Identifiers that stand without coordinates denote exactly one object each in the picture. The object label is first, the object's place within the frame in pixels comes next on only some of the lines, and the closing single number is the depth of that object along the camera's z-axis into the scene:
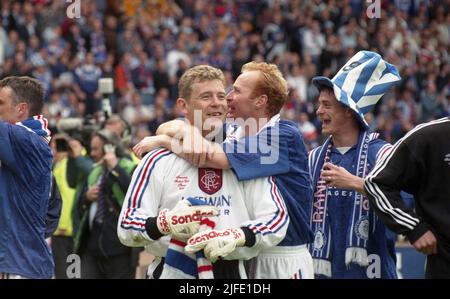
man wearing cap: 14.86
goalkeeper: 11.64
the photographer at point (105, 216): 22.19
